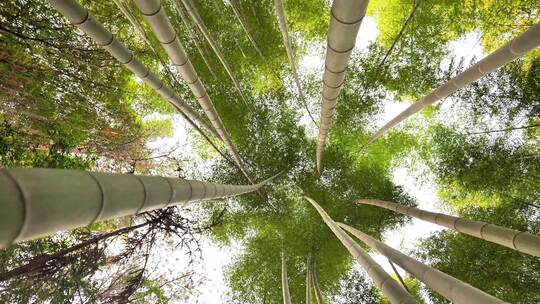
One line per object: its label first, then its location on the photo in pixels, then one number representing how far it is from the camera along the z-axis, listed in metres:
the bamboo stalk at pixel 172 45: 2.29
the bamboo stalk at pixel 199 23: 3.13
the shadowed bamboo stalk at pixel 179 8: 2.93
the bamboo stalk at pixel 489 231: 3.07
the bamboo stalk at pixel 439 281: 2.28
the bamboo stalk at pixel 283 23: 3.15
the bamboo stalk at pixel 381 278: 2.65
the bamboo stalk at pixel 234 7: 3.14
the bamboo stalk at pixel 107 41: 2.26
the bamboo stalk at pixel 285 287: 4.86
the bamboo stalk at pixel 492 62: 2.38
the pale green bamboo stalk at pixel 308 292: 5.13
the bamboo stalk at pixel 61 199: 0.85
